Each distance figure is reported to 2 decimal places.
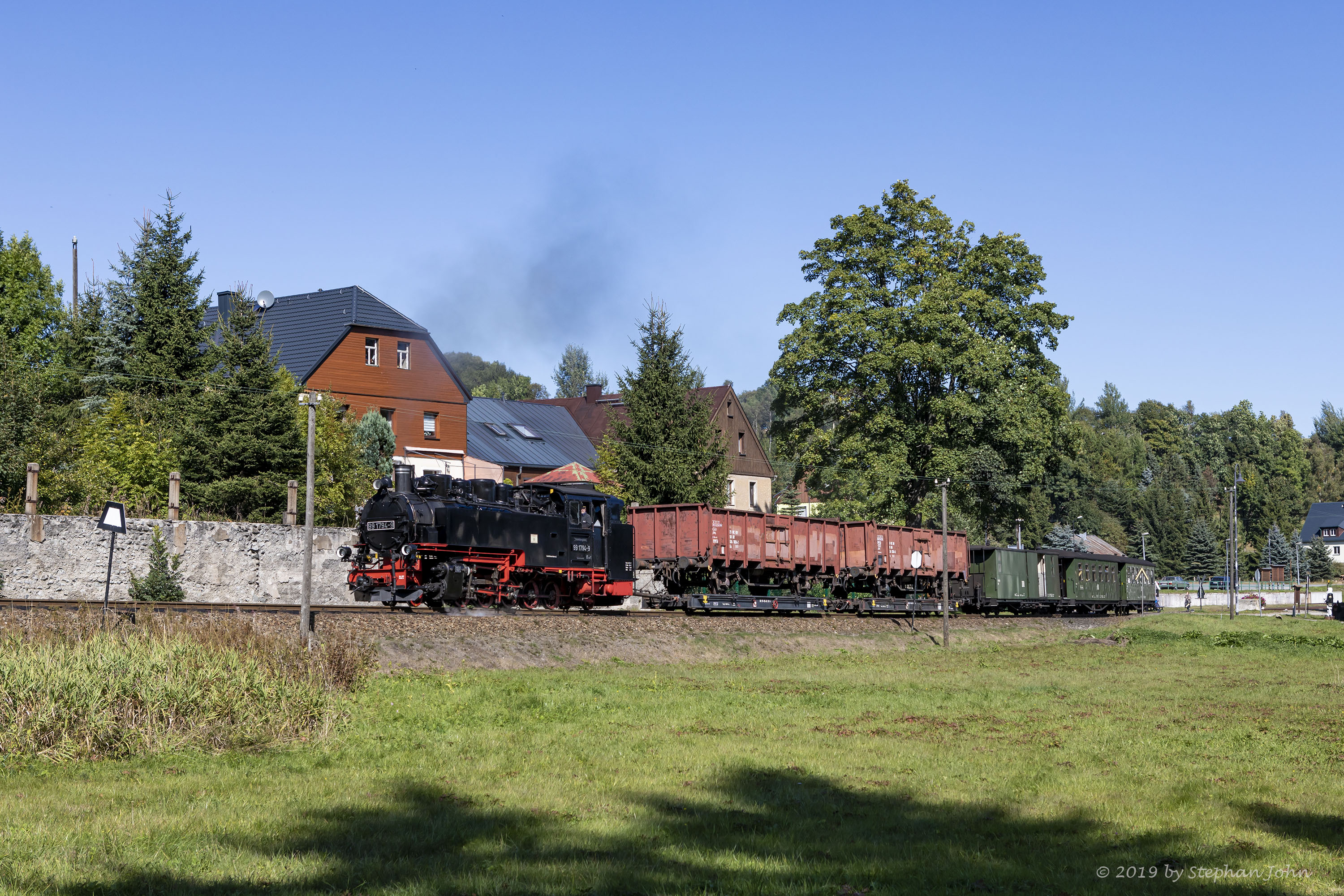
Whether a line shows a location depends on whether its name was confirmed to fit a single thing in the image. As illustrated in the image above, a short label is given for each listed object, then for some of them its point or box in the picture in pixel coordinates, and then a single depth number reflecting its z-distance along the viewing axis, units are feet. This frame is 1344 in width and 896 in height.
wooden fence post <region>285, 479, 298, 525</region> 110.01
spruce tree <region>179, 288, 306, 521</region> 116.57
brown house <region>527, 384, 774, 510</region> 235.40
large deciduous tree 171.42
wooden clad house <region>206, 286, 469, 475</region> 175.73
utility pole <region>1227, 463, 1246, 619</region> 195.62
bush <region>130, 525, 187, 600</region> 95.20
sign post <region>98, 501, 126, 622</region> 66.54
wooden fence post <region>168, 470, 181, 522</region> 100.99
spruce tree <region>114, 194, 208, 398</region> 132.57
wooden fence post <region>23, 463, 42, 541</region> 93.04
